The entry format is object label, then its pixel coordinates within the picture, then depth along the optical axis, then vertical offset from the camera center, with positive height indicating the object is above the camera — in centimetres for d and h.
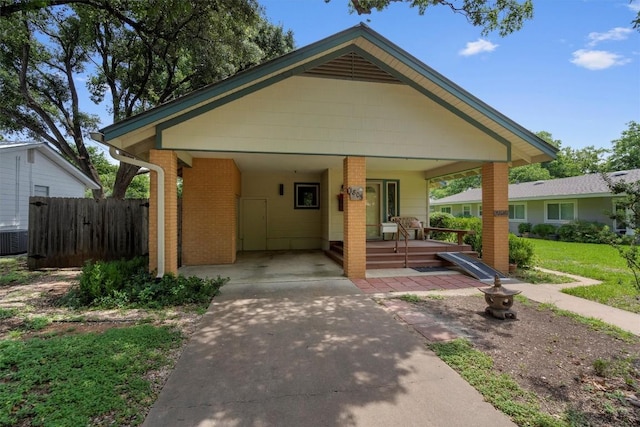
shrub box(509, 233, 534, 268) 848 -106
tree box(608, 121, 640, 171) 2995 +727
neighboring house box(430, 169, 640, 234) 1683 +106
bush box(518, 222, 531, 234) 1997 -72
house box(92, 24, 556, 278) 623 +198
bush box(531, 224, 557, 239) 1817 -85
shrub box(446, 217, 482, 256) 987 -46
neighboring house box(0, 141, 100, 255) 1126 +167
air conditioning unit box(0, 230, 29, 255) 1102 -83
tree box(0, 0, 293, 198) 866 +596
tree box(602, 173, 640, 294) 298 +4
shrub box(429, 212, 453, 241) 1395 -32
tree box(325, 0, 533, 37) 662 +478
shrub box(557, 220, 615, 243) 1592 -79
